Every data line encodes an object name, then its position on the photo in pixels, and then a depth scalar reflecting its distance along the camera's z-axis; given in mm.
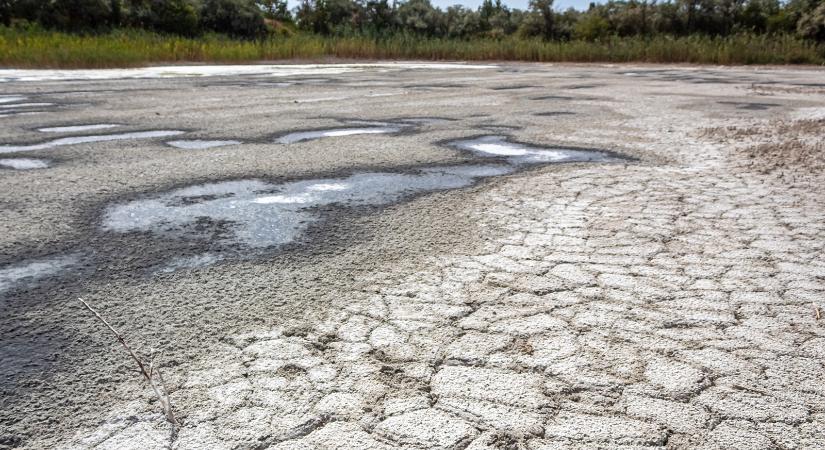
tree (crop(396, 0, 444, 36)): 33188
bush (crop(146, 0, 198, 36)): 26422
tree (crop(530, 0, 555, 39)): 29266
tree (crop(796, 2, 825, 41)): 22442
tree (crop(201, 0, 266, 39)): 28297
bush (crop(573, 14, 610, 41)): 27750
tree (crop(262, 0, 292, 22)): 36938
